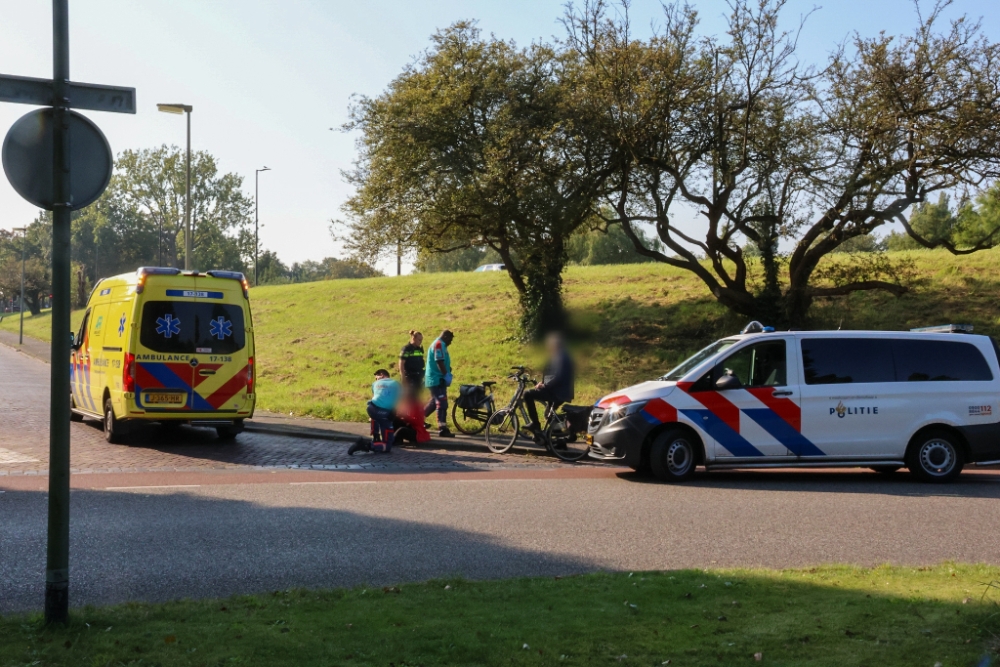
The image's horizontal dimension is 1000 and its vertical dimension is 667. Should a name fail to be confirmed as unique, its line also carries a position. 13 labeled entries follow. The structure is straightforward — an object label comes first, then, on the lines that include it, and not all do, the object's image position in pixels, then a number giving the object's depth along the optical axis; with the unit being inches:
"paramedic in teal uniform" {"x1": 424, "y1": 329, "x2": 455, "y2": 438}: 631.8
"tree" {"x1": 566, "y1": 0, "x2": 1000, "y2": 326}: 754.8
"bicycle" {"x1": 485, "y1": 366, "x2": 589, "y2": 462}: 542.9
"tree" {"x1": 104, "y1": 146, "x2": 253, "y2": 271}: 3132.4
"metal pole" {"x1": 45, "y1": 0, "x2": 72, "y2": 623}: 185.8
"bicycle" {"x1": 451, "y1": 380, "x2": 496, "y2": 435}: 614.2
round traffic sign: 184.4
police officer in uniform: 617.3
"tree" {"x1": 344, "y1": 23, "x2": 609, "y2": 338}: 907.4
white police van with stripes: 458.6
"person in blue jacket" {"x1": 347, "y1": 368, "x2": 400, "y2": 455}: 560.1
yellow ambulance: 564.1
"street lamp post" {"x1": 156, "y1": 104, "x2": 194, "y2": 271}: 972.7
